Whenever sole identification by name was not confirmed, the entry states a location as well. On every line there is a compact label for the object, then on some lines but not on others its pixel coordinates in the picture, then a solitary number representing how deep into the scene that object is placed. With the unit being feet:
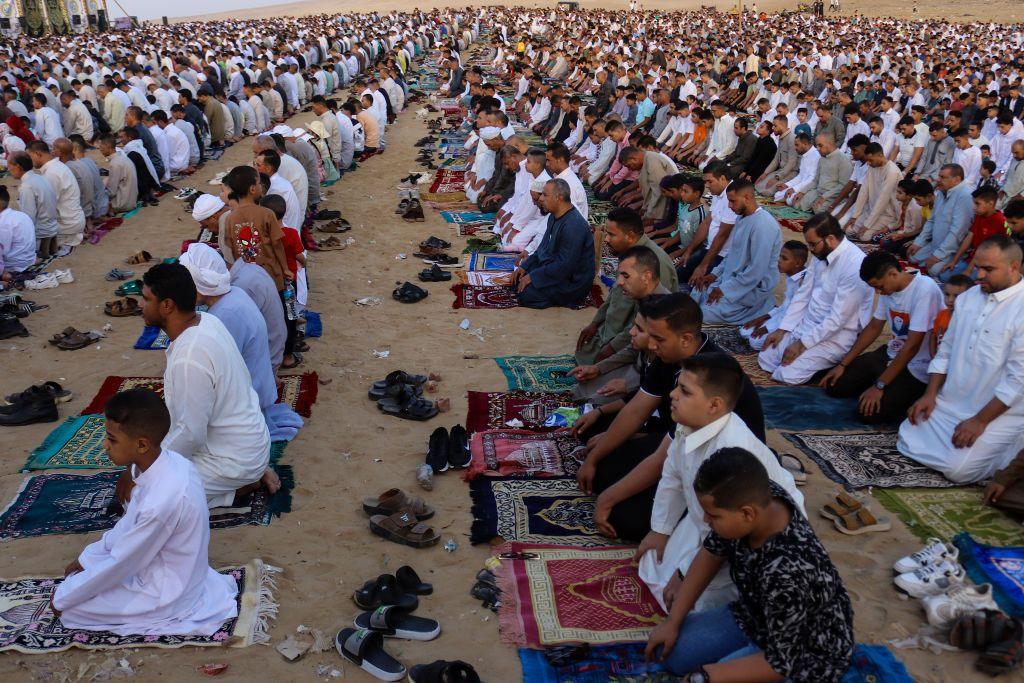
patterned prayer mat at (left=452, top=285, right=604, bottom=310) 24.82
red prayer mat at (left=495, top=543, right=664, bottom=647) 11.30
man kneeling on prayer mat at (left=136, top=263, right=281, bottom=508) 12.84
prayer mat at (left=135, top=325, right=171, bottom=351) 21.39
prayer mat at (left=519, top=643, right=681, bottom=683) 10.53
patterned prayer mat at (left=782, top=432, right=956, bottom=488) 15.25
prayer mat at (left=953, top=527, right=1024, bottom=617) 11.68
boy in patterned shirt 8.58
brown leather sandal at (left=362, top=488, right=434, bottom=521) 14.15
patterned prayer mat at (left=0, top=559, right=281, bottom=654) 10.71
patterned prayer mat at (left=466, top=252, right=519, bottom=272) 27.99
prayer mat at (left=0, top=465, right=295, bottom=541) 13.48
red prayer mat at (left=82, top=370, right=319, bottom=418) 18.29
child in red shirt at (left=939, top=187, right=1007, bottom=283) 23.97
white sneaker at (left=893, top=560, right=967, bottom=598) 12.06
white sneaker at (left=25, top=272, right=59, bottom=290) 25.76
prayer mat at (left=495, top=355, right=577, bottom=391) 19.45
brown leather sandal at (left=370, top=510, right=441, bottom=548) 13.44
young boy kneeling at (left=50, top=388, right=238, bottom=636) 10.43
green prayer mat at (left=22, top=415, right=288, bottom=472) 15.56
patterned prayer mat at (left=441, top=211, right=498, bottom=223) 33.99
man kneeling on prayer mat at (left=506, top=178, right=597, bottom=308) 23.89
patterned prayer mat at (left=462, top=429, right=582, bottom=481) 15.56
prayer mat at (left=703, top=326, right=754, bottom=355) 22.27
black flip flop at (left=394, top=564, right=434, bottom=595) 12.24
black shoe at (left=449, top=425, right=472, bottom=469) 15.81
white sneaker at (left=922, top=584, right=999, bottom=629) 11.35
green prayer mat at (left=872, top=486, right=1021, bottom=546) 13.55
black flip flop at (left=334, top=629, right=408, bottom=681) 10.57
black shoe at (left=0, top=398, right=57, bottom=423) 17.22
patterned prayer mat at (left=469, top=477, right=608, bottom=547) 13.60
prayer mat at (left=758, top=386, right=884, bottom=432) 17.72
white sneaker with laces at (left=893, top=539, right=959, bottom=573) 12.41
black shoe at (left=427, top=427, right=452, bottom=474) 15.69
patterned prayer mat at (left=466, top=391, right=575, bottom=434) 17.53
